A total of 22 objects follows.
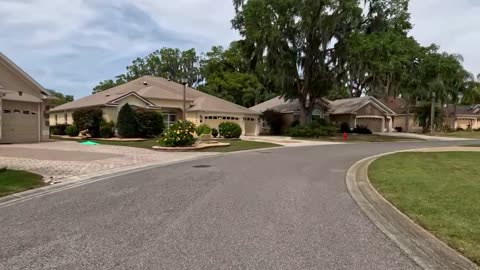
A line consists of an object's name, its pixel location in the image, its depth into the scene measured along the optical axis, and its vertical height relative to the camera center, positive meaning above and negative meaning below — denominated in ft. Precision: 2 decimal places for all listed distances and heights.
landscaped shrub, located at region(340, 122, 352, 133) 154.34 -1.46
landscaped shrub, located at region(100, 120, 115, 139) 102.63 -2.02
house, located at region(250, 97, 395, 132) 158.11 +5.04
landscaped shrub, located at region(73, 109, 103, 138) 105.91 +0.18
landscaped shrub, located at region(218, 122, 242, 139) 108.90 -1.85
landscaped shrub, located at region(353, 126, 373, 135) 152.05 -2.31
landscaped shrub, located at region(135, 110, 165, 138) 101.96 -0.18
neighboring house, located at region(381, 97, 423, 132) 185.78 +4.10
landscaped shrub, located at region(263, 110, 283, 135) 158.10 +1.30
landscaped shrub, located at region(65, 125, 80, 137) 110.11 -2.51
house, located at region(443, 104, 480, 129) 196.24 +3.85
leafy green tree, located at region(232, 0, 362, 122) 115.85 +25.24
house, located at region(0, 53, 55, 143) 84.18 +3.12
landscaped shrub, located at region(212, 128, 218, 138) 112.08 -2.76
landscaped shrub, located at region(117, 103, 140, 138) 99.35 -0.23
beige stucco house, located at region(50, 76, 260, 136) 111.05 +5.09
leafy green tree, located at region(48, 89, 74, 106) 268.80 +16.68
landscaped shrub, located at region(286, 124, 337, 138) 125.90 -2.20
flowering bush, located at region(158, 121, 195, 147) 74.59 -2.61
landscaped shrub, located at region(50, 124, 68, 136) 120.88 -2.32
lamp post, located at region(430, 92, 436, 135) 159.65 +2.32
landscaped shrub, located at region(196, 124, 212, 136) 92.64 -1.63
